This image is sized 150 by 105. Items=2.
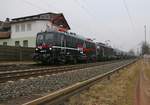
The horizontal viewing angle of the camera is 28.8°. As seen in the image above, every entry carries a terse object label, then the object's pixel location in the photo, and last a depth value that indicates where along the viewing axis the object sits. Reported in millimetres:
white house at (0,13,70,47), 55875
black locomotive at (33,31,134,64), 27078
